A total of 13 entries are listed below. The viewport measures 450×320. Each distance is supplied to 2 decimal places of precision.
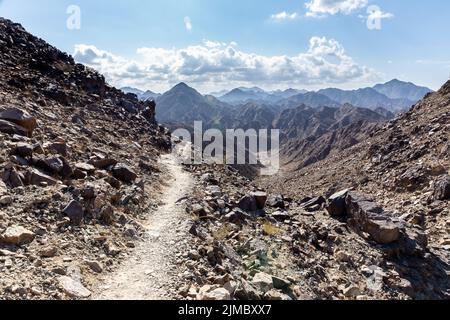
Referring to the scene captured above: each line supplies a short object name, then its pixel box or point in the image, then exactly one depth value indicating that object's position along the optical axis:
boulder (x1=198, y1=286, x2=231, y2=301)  8.84
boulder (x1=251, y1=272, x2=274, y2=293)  10.81
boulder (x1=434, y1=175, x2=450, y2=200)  19.83
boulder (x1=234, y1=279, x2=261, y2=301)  9.75
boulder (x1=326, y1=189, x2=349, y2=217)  18.89
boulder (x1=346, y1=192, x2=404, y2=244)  15.88
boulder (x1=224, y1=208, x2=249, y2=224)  16.41
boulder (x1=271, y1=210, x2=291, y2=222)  18.28
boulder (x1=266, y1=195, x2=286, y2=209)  20.38
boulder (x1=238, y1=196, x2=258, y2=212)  18.67
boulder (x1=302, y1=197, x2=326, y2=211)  21.18
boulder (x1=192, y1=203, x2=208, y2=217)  16.13
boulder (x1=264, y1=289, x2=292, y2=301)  10.26
